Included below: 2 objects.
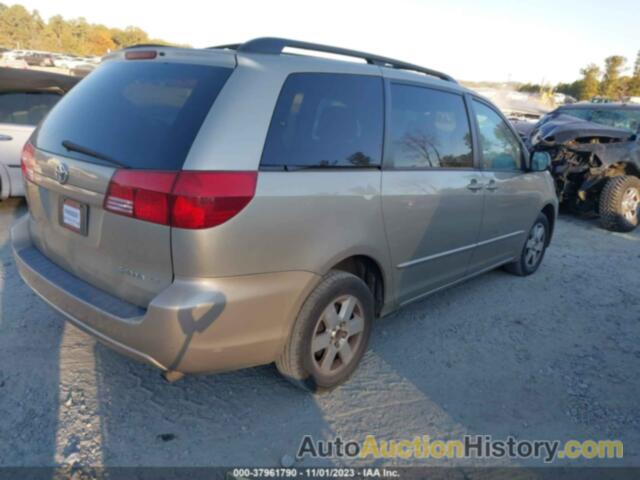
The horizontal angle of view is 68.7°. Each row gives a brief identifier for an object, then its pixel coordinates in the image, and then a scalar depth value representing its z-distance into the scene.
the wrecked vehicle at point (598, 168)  7.02
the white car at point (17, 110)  5.63
